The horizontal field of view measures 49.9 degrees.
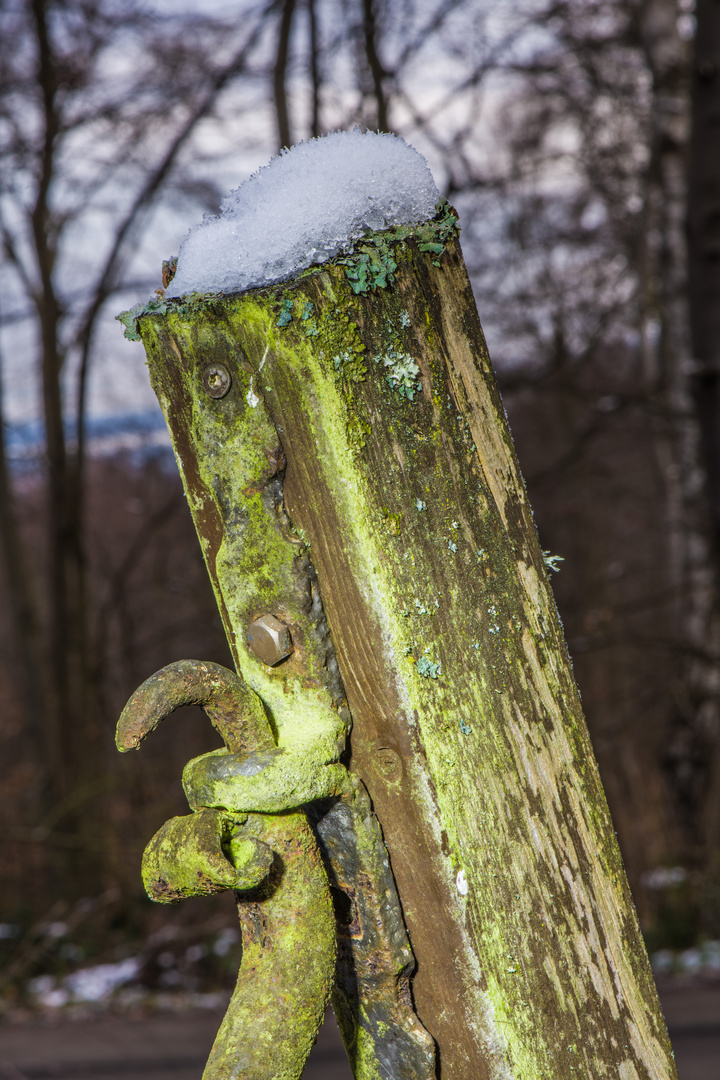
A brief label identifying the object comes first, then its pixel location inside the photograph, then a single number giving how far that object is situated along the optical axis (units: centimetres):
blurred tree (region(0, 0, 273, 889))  554
